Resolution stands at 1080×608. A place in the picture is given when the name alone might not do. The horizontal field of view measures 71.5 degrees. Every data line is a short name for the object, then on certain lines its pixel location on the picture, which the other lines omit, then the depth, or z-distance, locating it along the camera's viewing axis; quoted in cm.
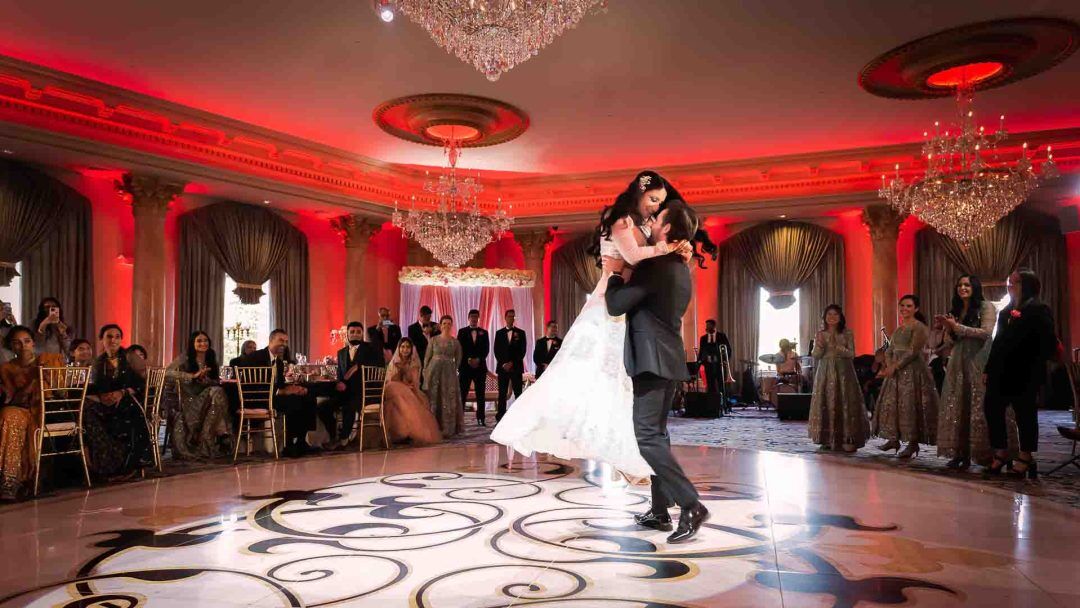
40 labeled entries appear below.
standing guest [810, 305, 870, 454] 659
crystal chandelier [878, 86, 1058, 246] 769
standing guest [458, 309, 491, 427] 966
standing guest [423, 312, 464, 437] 809
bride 327
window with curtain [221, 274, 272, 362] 1148
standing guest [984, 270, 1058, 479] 496
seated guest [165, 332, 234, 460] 641
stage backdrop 1298
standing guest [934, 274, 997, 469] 538
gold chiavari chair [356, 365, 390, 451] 700
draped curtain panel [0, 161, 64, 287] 862
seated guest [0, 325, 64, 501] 446
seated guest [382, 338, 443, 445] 731
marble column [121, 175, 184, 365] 930
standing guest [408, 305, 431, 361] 977
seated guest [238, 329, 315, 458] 671
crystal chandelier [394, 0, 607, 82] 496
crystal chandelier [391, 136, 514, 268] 934
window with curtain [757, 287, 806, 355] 1317
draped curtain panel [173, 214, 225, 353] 1062
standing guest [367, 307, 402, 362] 977
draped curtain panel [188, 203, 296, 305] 1091
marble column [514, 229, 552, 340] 1323
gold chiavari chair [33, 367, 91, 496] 480
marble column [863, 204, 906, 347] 1145
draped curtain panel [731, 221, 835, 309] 1266
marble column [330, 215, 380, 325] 1212
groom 318
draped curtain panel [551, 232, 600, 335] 1387
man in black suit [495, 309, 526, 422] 985
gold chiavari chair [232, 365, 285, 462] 641
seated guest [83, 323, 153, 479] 517
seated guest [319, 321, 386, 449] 718
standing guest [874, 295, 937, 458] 601
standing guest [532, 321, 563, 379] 1016
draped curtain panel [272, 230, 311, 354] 1186
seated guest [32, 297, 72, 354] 693
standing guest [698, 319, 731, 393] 1099
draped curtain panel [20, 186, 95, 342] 891
